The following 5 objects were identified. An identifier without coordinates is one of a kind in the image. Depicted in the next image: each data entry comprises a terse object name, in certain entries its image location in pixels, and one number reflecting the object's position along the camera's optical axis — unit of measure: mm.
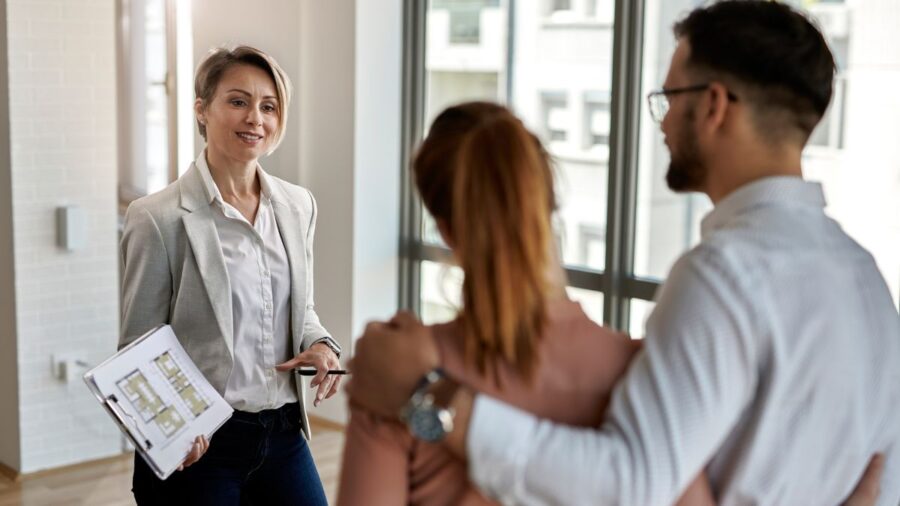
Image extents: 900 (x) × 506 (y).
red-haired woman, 1214
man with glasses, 1178
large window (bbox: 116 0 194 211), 5934
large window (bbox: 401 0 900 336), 3852
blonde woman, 2545
